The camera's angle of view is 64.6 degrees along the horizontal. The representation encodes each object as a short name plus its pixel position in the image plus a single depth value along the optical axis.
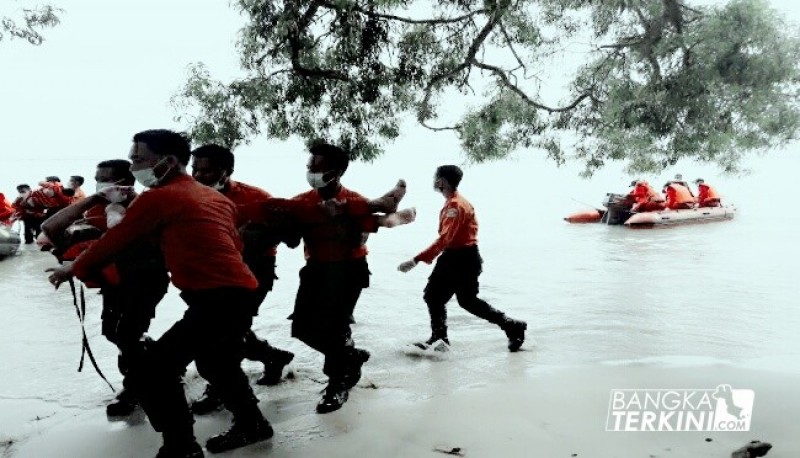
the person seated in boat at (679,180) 22.34
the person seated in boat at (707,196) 22.53
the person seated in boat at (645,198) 21.30
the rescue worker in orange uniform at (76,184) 14.53
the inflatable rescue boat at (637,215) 20.33
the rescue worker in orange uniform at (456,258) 5.63
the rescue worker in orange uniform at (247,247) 4.10
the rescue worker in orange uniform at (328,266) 4.14
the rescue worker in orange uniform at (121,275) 3.63
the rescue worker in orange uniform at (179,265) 3.02
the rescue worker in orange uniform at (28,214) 15.74
